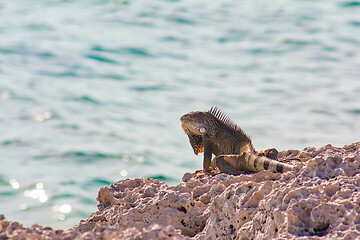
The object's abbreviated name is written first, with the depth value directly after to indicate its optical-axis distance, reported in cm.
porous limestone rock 721
